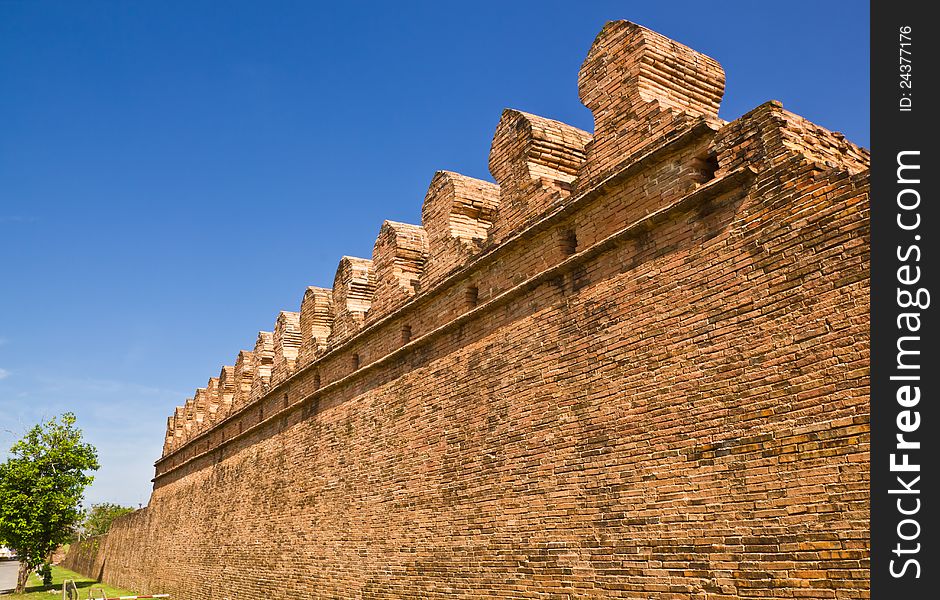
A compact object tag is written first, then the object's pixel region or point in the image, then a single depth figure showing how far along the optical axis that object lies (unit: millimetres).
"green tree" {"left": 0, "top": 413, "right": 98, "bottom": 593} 24672
